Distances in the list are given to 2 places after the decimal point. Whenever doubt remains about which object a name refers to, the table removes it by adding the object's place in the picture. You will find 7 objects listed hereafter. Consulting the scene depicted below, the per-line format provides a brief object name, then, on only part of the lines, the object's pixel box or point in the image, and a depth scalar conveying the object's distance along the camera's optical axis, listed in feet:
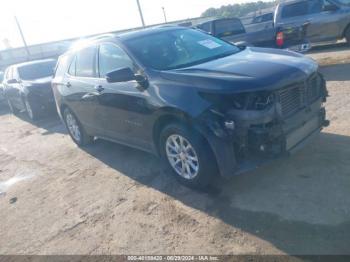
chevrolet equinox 12.07
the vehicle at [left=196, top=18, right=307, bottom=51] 30.66
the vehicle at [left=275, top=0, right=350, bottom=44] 36.58
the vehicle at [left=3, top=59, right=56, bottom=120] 33.01
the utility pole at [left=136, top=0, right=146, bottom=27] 98.85
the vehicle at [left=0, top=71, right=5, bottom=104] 49.99
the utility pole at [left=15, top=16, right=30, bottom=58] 134.42
